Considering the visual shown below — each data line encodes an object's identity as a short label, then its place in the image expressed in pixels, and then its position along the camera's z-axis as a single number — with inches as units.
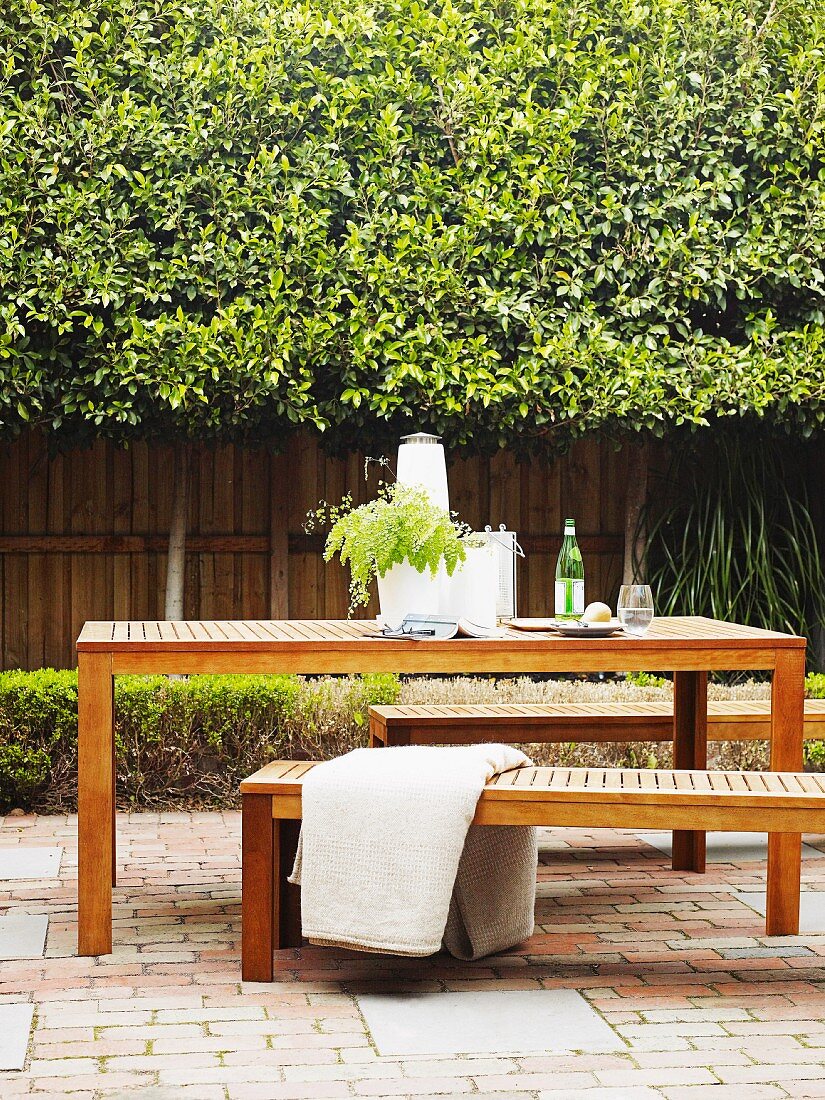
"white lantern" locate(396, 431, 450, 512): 150.0
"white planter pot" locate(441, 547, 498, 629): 147.6
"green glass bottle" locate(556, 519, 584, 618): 154.3
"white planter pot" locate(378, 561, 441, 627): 144.9
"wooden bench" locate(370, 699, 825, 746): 177.5
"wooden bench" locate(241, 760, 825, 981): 124.3
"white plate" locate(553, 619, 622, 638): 145.9
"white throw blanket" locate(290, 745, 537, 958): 123.6
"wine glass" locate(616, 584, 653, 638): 147.7
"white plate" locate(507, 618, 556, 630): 153.1
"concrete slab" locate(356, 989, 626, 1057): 112.0
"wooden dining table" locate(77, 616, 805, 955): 136.9
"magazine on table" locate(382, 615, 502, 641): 140.5
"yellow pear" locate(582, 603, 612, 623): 153.1
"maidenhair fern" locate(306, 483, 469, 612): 142.2
